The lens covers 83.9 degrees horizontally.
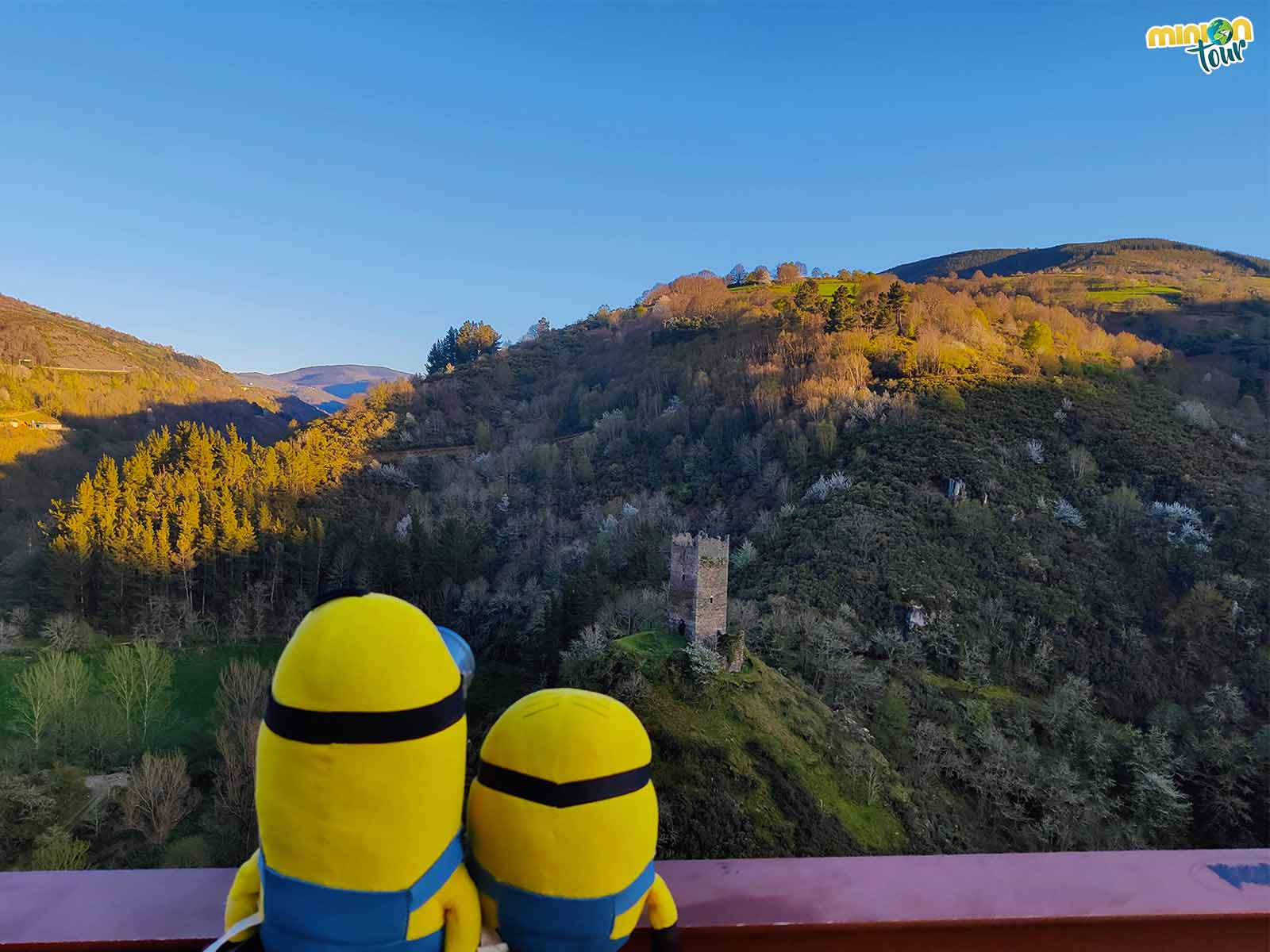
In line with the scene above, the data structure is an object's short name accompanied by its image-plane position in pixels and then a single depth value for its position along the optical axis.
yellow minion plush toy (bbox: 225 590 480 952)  0.74
